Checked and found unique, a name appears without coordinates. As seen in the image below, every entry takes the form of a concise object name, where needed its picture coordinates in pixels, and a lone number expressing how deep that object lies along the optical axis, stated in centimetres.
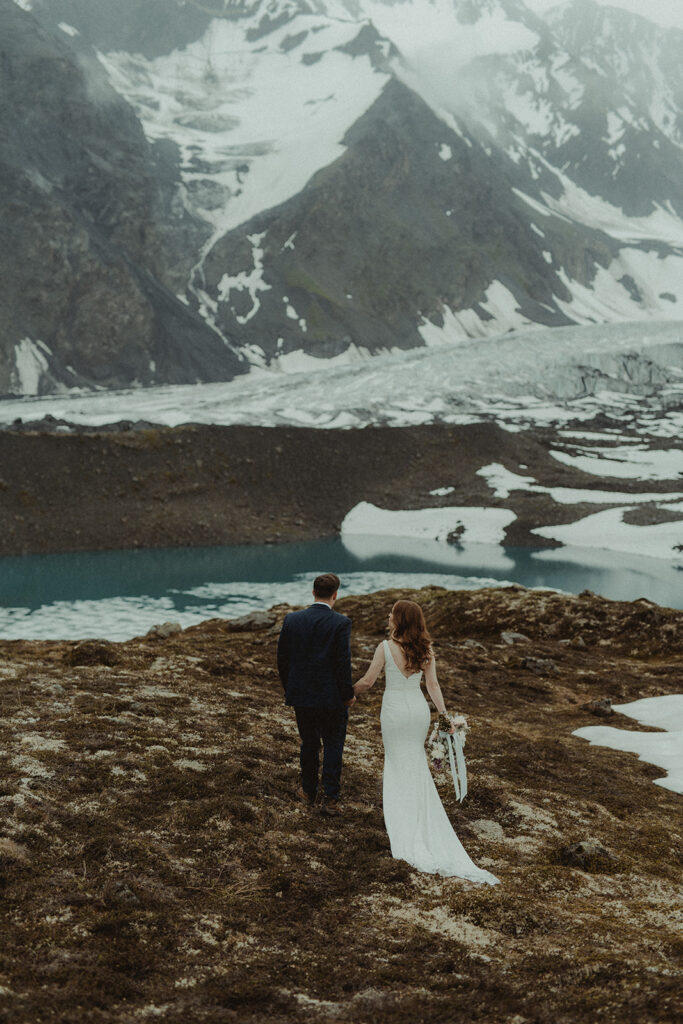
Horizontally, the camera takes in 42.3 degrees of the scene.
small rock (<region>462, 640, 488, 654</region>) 2631
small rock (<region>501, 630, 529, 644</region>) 2872
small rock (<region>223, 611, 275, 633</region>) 2911
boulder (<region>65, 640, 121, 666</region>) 1927
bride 928
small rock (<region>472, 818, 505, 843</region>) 1053
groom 984
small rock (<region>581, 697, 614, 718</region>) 1991
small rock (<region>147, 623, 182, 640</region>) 2730
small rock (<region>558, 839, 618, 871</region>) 995
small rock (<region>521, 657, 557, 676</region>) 2449
